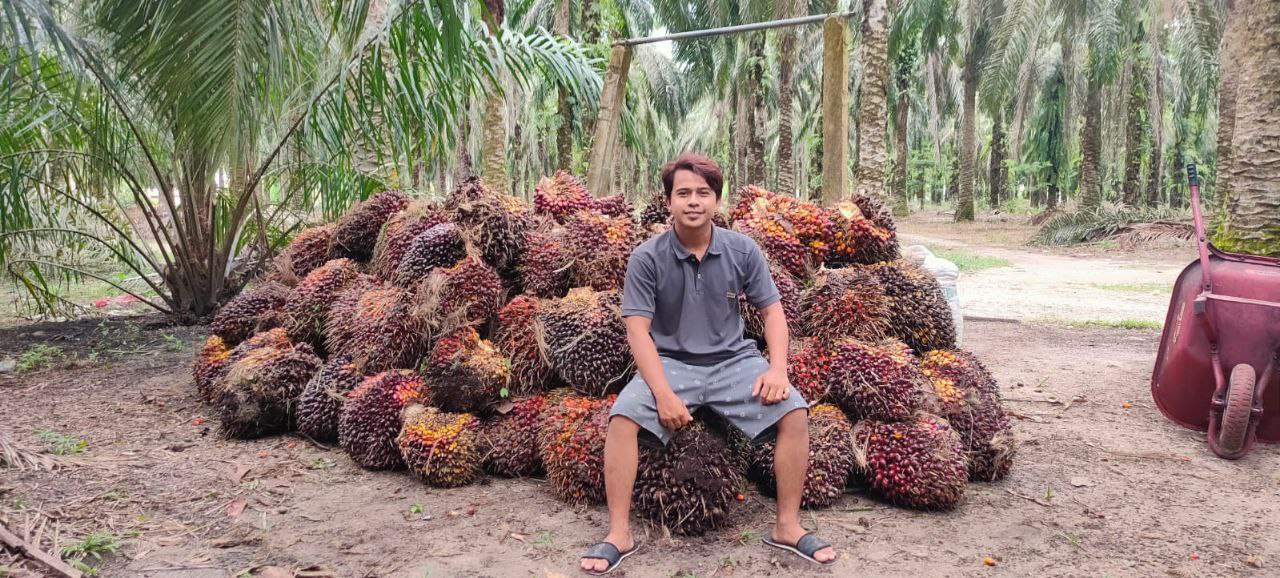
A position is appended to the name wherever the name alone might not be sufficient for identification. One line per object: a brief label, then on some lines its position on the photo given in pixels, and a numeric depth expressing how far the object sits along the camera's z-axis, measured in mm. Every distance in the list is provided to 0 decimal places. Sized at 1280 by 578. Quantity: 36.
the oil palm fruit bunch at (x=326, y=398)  3551
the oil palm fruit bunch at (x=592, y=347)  3004
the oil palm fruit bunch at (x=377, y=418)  3240
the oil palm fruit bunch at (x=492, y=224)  3525
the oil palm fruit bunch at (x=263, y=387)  3607
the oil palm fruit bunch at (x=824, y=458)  2791
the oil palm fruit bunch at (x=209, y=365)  4102
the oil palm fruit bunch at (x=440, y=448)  3049
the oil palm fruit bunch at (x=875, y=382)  2885
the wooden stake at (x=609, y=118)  5469
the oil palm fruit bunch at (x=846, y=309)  3123
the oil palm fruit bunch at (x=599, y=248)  3324
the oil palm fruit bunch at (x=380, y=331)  3412
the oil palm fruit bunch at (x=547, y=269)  3477
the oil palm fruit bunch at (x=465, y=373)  3148
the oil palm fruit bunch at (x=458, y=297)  3303
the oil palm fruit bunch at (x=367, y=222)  4316
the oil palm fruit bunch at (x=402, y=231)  3785
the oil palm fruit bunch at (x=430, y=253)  3480
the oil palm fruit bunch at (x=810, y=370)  2982
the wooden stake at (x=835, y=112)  4688
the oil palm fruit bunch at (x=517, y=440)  3150
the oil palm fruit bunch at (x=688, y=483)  2572
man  2482
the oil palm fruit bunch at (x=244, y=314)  4262
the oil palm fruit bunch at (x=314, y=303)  3963
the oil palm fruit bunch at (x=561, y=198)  3943
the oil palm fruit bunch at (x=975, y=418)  3080
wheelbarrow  3398
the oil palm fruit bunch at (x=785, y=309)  3115
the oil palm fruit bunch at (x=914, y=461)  2752
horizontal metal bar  4773
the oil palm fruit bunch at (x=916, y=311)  3301
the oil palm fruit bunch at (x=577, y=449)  2824
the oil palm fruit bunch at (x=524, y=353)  3229
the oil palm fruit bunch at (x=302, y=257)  4570
